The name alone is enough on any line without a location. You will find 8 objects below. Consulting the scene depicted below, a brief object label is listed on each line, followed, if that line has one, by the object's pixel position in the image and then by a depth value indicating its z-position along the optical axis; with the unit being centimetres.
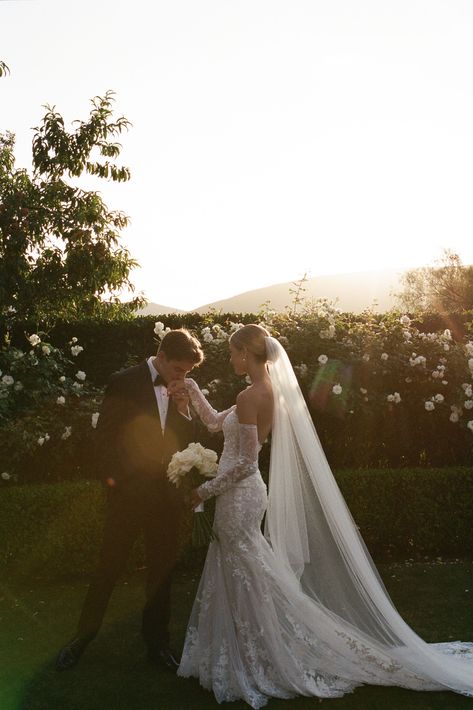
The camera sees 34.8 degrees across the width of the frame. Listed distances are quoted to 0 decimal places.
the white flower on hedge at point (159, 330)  823
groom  489
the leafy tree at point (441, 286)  4384
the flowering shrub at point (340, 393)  824
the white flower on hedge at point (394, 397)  861
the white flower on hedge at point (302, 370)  873
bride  443
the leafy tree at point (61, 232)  1191
